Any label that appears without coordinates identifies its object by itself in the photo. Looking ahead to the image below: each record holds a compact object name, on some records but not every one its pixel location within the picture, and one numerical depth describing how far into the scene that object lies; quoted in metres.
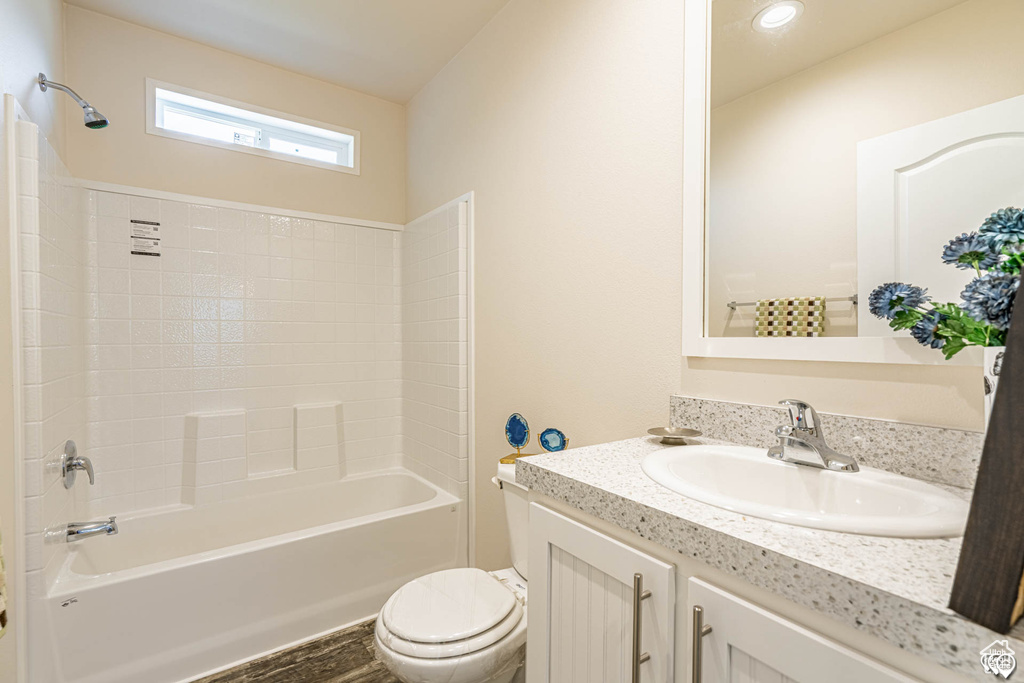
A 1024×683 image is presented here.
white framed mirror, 0.87
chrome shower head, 1.71
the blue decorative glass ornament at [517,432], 1.95
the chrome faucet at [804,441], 0.96
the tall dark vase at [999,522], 0.45
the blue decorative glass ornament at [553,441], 1.72
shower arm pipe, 1.69
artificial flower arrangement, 0.65
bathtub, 1.65
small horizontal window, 2.42
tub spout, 1.82
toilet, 1.25
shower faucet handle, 1.80
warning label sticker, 2.31
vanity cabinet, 0.60
